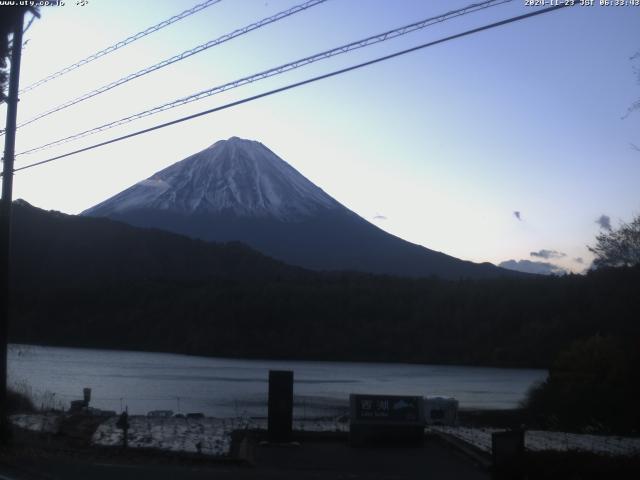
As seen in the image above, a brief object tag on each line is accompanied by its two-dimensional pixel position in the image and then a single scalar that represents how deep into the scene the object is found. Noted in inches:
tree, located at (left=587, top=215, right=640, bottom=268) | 1430.9
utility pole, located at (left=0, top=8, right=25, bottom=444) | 618.2
